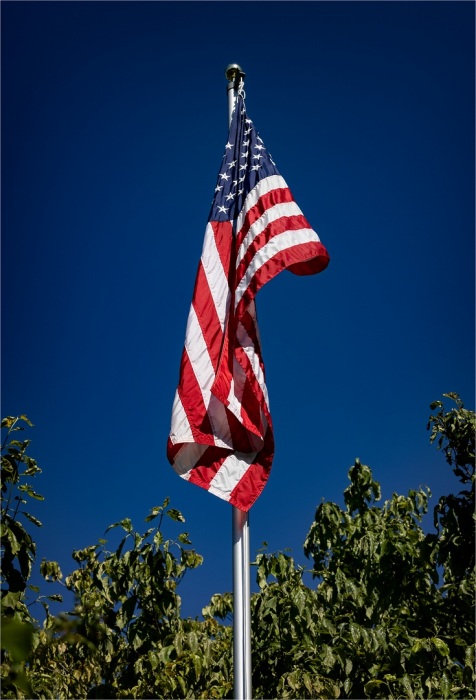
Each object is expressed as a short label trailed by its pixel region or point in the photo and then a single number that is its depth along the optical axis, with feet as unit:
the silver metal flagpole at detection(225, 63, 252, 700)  14.66
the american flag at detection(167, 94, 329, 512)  16.78
